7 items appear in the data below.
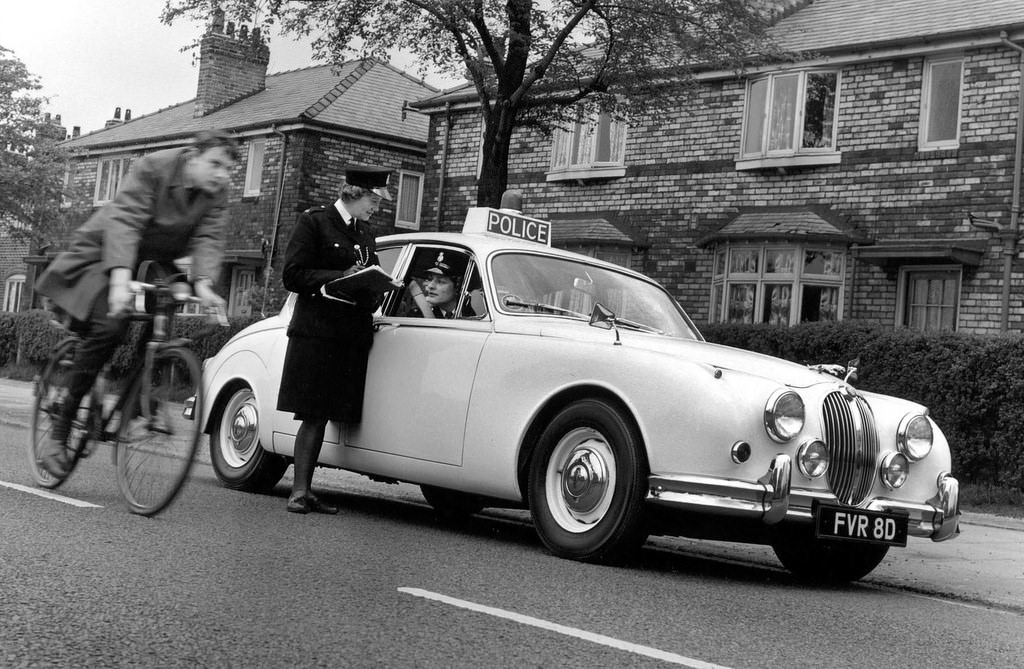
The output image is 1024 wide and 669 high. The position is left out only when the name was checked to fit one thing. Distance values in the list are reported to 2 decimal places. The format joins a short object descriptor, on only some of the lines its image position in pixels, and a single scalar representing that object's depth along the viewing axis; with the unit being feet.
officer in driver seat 25.05
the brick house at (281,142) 106.73
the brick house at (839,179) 63.21
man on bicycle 20.22
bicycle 20.07
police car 19.77
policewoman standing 24.86
